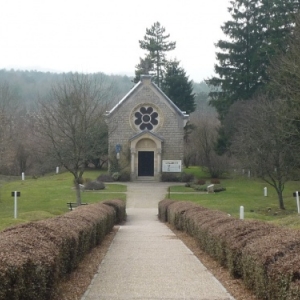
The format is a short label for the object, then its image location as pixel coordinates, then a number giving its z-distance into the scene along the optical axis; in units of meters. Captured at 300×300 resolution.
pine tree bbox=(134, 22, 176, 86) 75.31
